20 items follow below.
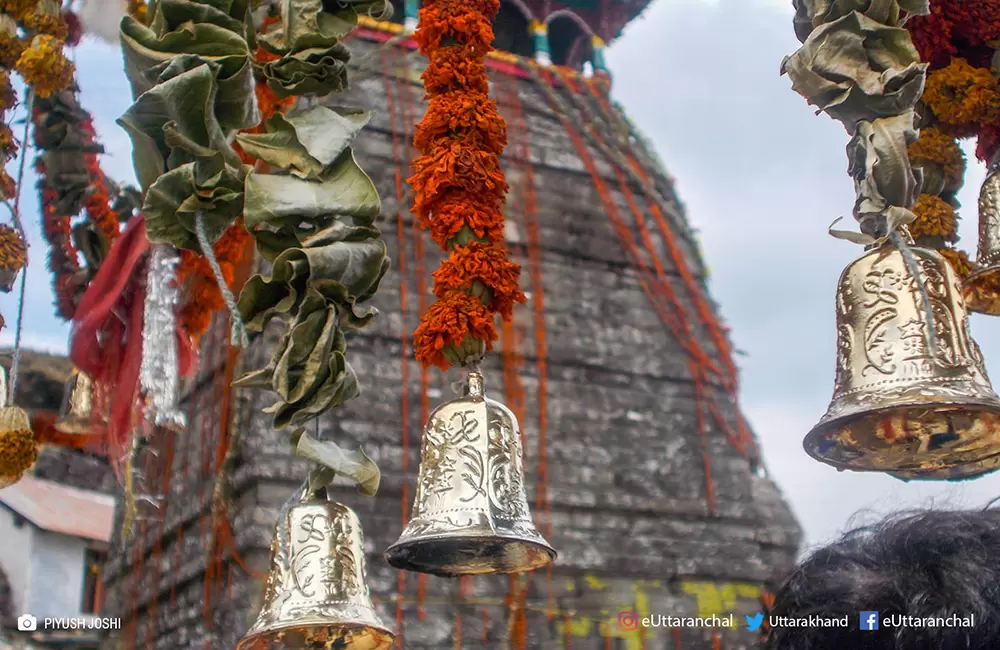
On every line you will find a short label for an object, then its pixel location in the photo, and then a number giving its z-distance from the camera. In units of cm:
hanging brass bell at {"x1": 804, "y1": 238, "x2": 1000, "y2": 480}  212
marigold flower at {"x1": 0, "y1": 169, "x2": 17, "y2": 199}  328
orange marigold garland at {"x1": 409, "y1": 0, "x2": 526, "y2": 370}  234
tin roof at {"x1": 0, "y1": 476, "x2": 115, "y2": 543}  1144
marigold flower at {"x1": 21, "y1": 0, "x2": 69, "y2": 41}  343
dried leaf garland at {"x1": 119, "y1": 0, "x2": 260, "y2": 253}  229
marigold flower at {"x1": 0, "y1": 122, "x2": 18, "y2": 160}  329
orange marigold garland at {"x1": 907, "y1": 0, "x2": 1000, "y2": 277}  271
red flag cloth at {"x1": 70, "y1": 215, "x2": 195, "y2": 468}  349
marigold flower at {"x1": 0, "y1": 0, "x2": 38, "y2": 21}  342
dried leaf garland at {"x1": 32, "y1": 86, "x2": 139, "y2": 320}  409
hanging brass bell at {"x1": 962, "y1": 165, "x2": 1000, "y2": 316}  260
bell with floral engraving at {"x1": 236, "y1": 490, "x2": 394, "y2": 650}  222
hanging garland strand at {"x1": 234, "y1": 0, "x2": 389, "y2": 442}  221
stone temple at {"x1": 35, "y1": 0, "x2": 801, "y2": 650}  571
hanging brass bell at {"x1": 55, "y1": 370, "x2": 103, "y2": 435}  433
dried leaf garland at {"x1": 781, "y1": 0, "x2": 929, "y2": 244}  215
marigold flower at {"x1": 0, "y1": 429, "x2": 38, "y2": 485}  306
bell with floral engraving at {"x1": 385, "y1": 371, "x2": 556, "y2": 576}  229
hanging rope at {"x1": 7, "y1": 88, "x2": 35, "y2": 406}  322
